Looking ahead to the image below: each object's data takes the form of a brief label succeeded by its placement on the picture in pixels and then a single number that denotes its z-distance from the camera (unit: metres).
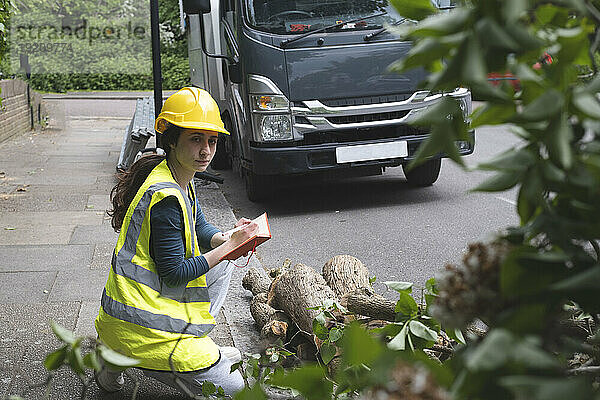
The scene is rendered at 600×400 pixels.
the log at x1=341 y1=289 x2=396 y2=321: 3.27
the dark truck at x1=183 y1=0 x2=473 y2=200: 7.04
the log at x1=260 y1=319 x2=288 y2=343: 3.71
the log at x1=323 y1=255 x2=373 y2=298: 4.14
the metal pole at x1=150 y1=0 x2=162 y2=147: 6.66
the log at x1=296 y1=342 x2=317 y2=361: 3.58
